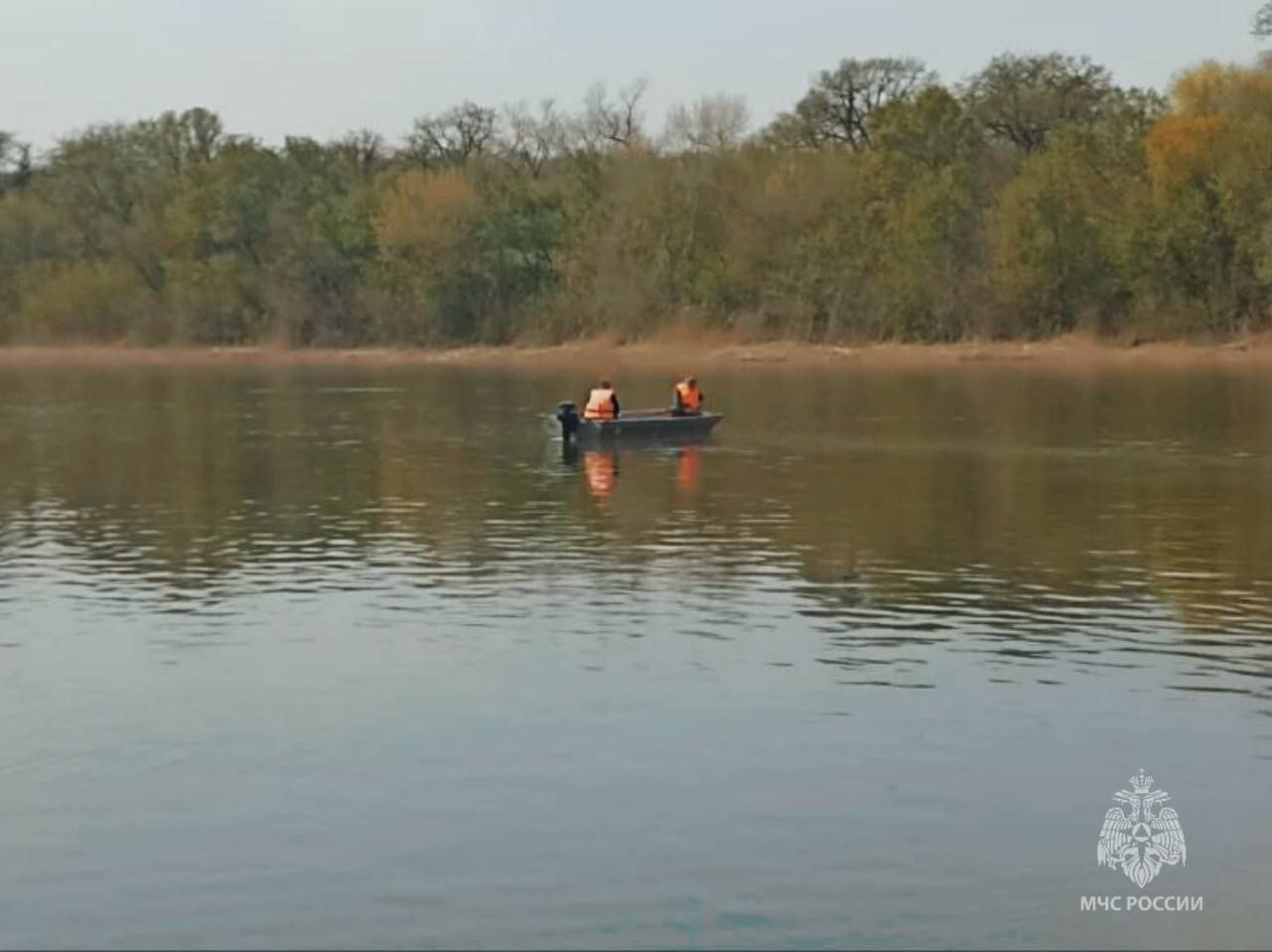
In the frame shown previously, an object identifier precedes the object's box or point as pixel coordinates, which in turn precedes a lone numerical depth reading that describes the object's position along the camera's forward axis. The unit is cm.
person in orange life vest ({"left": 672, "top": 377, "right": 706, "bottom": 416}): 4809
